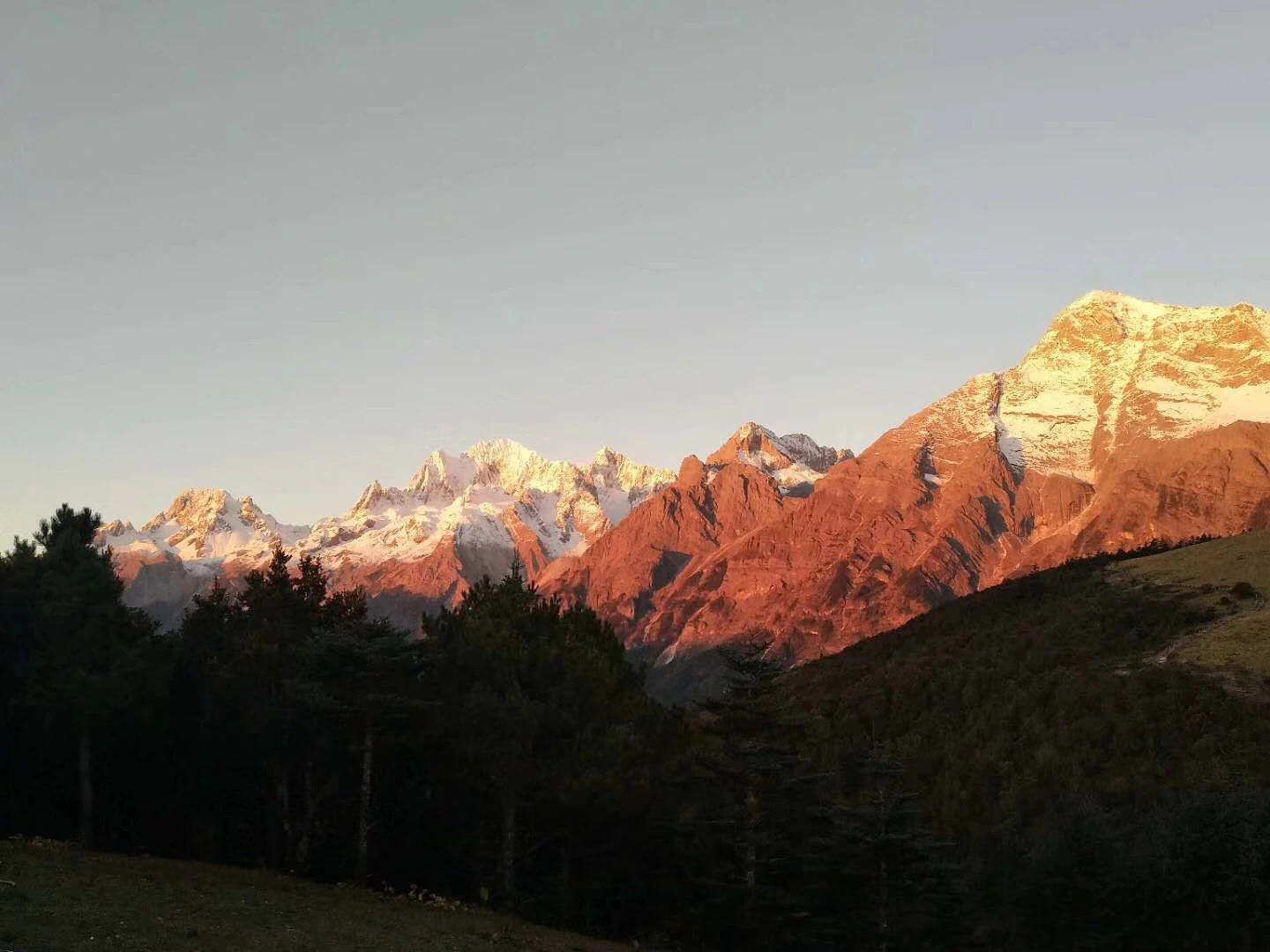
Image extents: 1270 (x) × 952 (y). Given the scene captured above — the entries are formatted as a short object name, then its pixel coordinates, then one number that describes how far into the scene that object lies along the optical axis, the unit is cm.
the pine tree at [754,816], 4244
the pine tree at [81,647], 4247
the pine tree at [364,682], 4084
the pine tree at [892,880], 4400
